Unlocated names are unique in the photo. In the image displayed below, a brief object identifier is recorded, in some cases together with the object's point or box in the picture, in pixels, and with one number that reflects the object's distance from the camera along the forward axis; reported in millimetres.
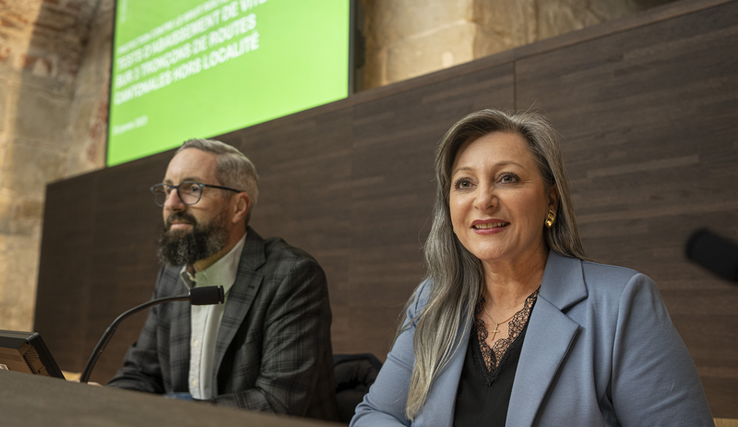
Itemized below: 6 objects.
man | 1724
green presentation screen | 3172
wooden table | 390
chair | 1868
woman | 1116
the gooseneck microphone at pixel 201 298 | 1411
